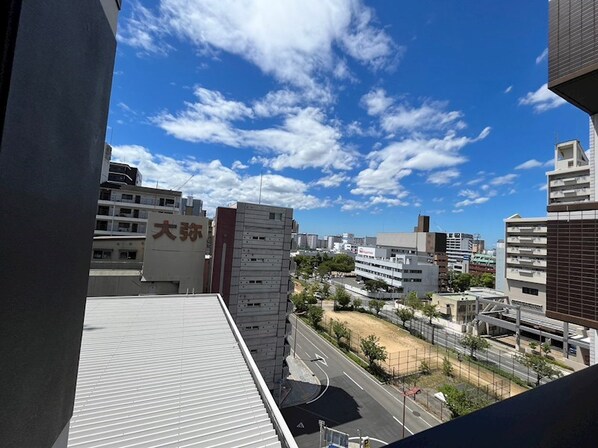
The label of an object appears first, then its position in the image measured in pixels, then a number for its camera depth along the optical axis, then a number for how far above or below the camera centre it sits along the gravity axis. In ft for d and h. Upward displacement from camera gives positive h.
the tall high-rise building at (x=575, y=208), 16.79 +3.27
